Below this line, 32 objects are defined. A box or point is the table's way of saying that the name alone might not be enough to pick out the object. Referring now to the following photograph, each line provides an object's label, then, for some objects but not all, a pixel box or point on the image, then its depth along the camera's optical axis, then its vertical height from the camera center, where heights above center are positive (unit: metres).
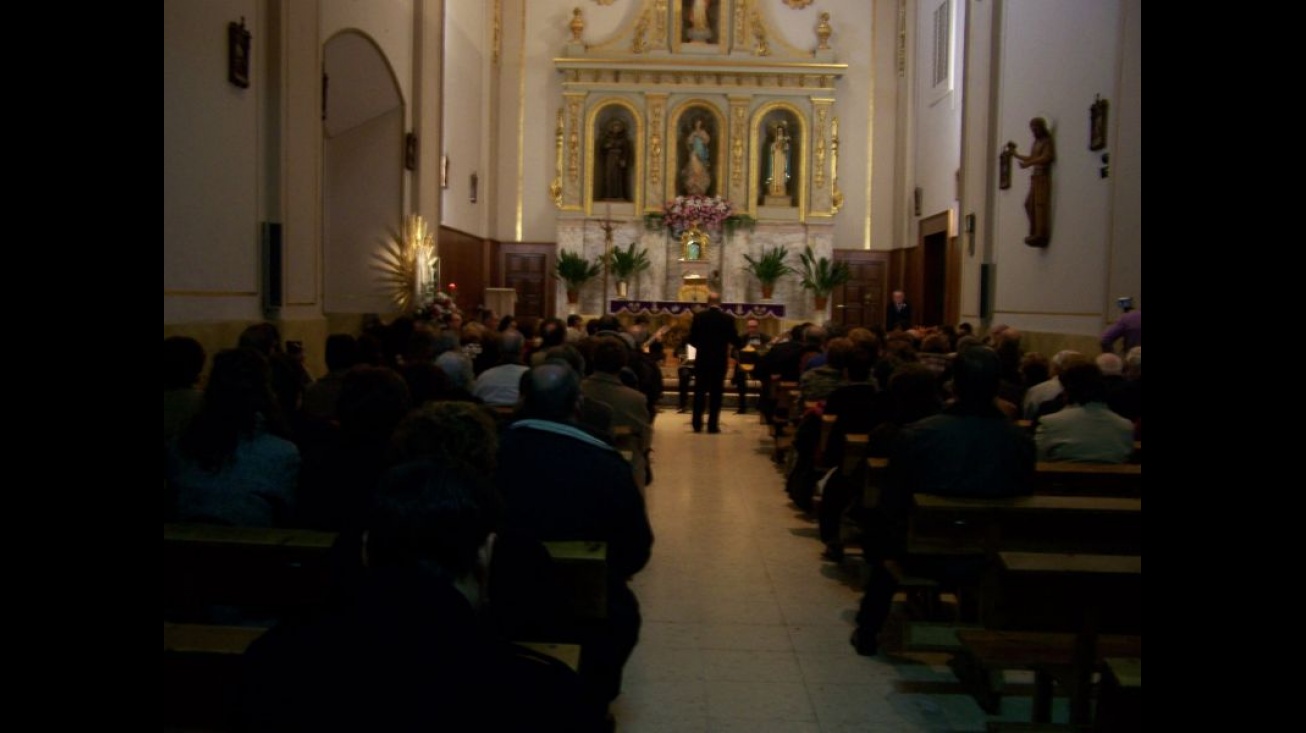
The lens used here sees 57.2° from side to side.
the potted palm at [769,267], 18.64 +0.64
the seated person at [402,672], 1.67 -0.53
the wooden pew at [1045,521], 3.99 -0.70
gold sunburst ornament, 12.96 +0.37
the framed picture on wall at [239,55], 8.62 +1.77
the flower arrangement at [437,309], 12.44 -0.07
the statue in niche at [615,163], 19.44 +2.31
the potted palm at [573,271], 18.64 +0.52
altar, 17.33 -0.07
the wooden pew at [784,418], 9.20 -0.87
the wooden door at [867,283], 19.67 +0.45
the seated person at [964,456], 4.30 -0.52
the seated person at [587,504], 3.38 -0.56
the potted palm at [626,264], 18.72 +0.66
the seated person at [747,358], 13.19 -0.56
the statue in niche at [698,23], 19.28 +4.58
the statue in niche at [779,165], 19.38 +2.33
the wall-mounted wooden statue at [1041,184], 11.25 +1.23
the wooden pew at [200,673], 2.55 -0.80
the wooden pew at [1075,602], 3.28 -0.81
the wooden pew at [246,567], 3.03 -0.69
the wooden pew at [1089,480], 4.88 -0.68
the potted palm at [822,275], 18.64 +0.53
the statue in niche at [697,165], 19.27 +2.30
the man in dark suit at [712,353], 11.62 -0.45
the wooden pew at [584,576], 2.96 -0.67
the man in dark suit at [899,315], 16.23 -0.06
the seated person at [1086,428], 5.23 -0.50
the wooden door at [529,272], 19.56 +0.52
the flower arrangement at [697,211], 18.78 +1.51
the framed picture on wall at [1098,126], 10.20 +1.62
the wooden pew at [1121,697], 2.32 -0.75
